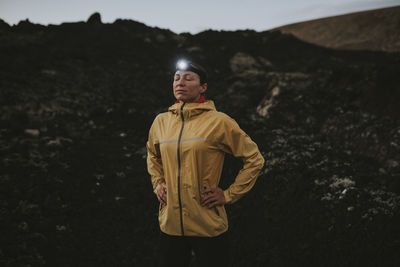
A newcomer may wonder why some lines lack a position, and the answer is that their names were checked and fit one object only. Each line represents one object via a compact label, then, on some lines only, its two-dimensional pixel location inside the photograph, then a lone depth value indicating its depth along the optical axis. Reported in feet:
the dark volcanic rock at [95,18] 106.90
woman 7.06
